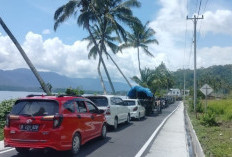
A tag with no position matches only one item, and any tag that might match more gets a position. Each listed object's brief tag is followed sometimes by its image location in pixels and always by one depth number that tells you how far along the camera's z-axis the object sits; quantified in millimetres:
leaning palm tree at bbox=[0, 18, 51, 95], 17730
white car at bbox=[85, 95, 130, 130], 13673
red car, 7621
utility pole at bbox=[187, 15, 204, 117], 29114
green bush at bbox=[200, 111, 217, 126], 16000
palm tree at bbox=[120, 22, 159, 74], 42312
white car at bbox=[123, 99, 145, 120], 20391
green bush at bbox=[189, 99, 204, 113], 28625
